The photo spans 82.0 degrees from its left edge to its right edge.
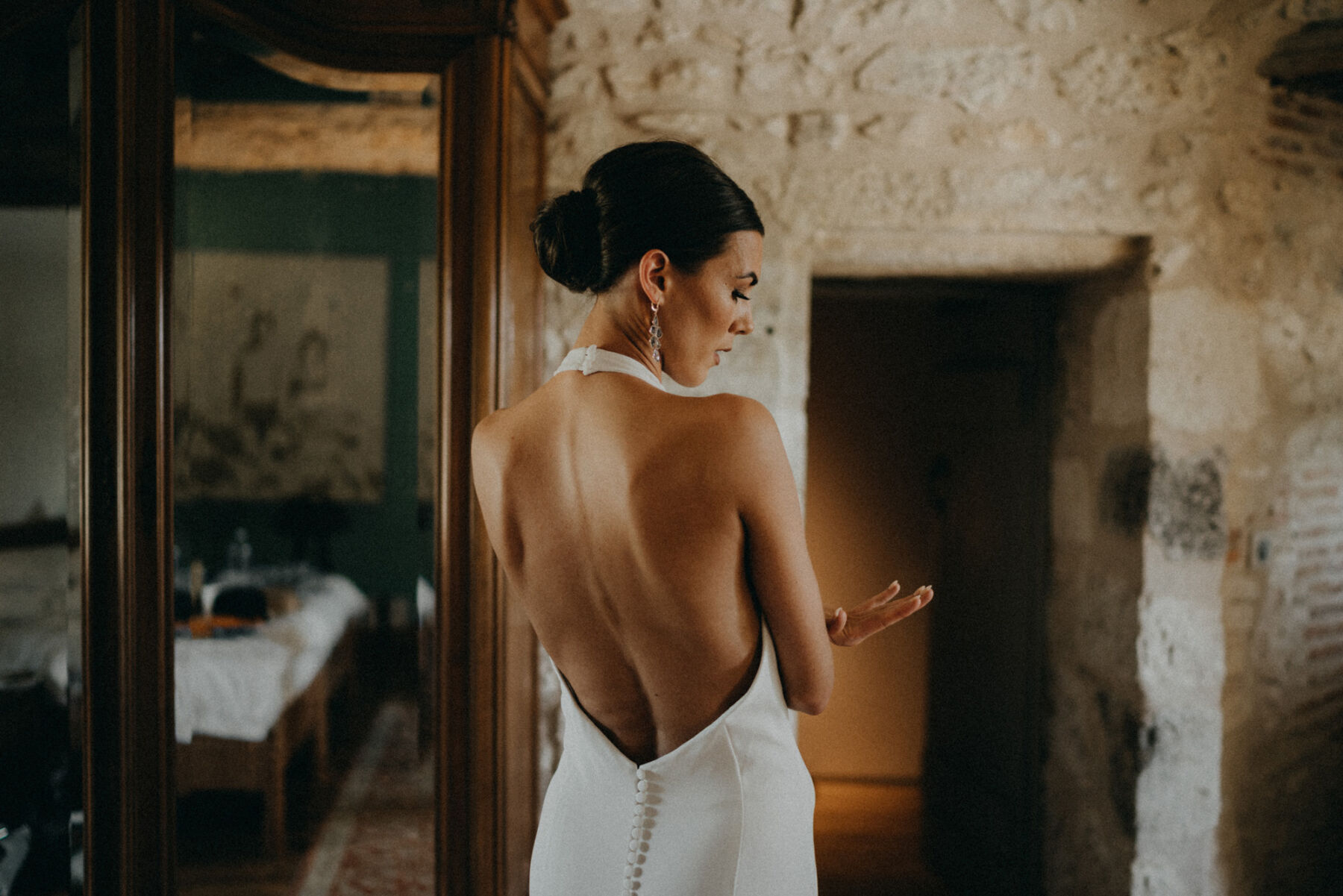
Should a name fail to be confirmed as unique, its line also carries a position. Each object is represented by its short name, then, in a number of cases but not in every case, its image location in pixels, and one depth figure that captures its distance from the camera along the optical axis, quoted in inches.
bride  40.6
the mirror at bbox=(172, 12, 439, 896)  70.8
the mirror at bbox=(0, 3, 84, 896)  63.9
